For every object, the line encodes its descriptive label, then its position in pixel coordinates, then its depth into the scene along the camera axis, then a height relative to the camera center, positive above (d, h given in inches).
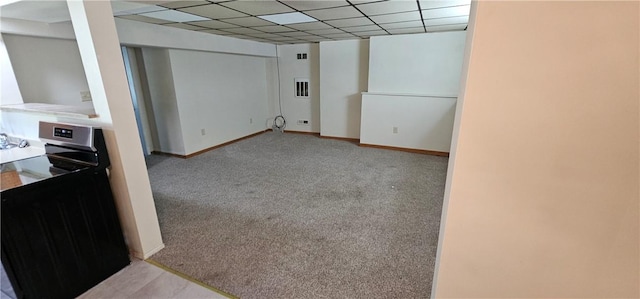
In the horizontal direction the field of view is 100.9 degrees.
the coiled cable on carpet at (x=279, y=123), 257.6 -44.1
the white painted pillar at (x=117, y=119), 61.4 -10.1
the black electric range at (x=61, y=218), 55.5 -31.1
